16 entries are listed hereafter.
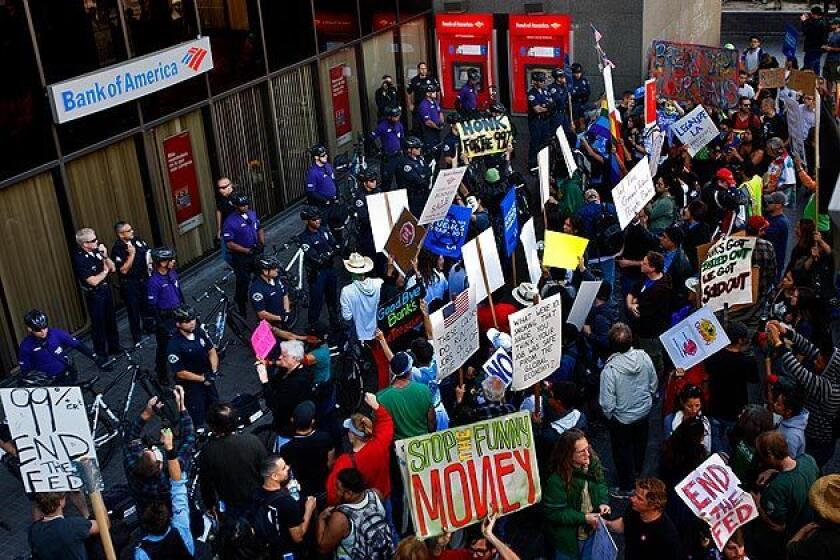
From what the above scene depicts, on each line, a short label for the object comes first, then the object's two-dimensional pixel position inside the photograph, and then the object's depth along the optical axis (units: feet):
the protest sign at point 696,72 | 63.41
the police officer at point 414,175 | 52.34
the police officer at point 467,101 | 69.05
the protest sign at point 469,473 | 22.20
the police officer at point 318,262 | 41.68
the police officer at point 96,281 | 40.42
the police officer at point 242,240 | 43.96
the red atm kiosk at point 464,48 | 72.74
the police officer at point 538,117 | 61.77
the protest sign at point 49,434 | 24.23
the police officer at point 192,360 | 33.01
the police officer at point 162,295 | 38.75
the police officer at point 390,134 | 60.34
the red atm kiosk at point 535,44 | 70.69
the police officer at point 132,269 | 41.34
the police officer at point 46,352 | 34.45
